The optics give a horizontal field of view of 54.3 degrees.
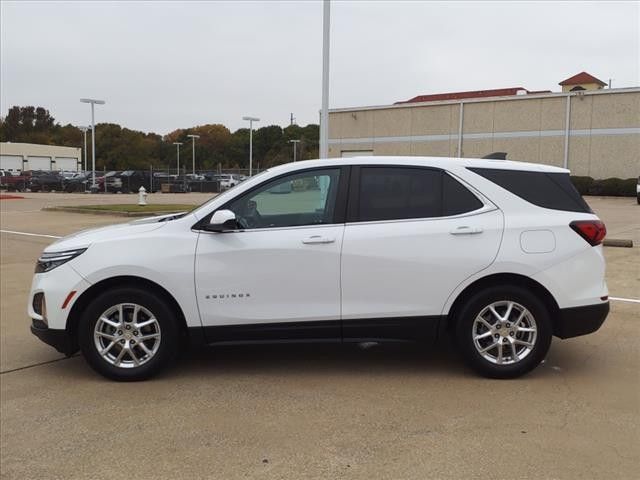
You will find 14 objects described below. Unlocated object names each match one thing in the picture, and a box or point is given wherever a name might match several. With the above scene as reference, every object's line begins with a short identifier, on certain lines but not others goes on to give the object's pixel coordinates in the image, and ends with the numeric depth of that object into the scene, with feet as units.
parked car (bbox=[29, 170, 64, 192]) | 153.17
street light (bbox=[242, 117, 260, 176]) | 180.75
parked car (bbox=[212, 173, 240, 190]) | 165.89
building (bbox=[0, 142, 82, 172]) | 288.92
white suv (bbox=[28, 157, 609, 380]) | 15.25
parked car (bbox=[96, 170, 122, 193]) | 148.97
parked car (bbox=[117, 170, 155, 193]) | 152.66
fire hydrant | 76.82
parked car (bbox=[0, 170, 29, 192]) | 156.66
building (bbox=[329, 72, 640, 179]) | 121.49
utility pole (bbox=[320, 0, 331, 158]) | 48.93
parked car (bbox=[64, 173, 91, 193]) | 150.71
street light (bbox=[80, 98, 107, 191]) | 145.61
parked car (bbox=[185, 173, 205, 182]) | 169.68
